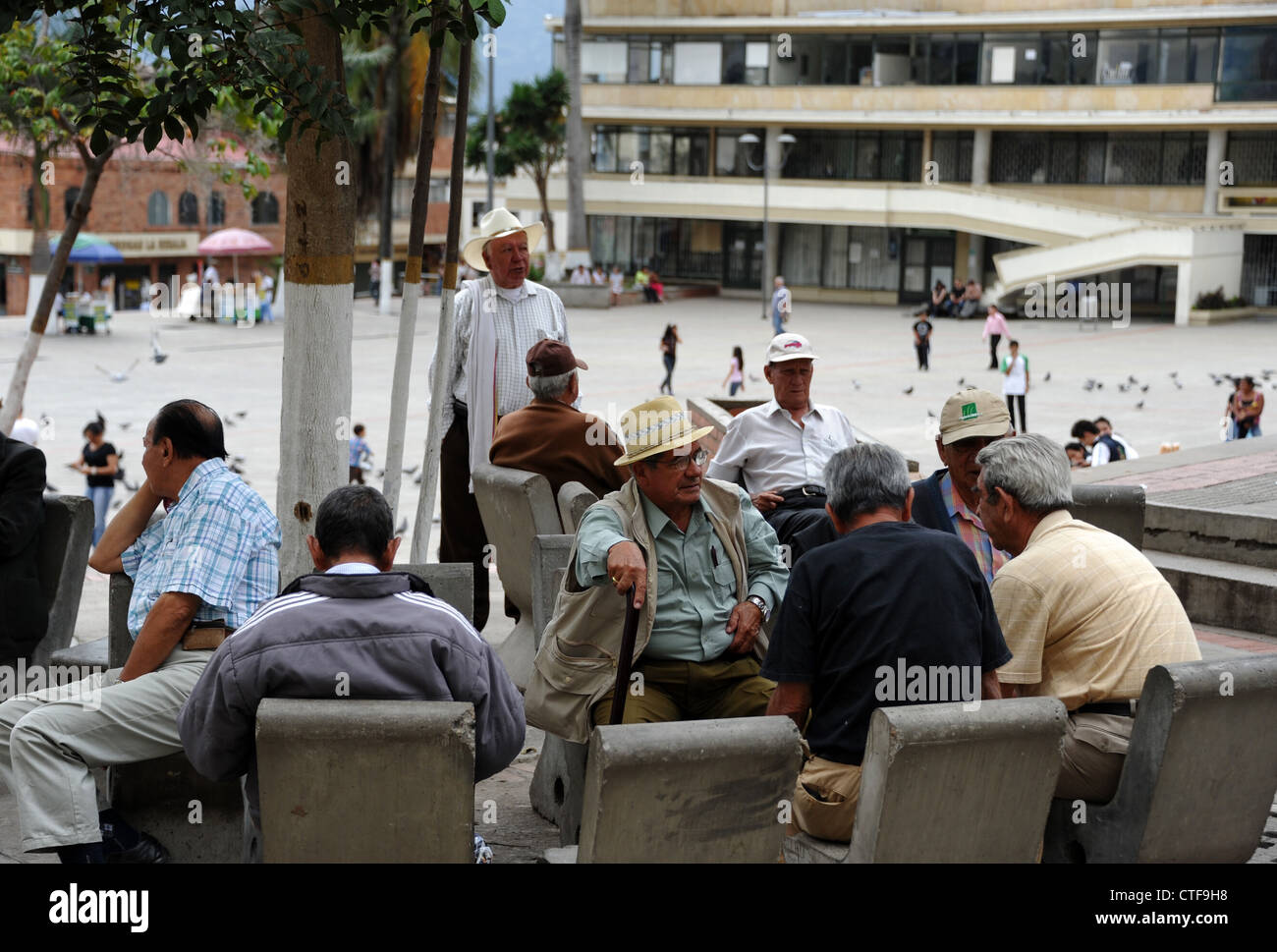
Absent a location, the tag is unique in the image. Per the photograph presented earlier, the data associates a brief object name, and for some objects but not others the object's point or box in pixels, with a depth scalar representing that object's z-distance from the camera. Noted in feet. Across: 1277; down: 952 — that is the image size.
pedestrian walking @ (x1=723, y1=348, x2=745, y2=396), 88.69
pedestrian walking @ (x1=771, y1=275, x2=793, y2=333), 124.47
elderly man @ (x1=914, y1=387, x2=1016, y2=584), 18.90
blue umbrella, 161.48
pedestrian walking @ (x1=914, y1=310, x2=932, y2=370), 107.96
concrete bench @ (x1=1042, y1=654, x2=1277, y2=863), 14.24
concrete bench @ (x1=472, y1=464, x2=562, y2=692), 21.29
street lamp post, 169.78
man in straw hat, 16.03
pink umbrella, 167.53
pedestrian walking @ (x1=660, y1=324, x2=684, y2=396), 99.55
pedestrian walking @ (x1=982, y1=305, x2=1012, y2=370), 108.06
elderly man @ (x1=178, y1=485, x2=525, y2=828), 13.08
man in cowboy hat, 25.67
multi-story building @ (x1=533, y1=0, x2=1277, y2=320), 160.97
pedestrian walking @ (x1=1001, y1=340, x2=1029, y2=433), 78.89
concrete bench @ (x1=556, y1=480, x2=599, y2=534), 20.68
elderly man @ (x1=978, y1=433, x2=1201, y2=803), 14.97
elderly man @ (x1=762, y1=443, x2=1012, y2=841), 13.89
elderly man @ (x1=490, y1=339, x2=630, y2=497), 22.41
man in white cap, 22.85
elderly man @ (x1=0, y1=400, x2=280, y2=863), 14.69
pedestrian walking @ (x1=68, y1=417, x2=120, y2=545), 48.70
